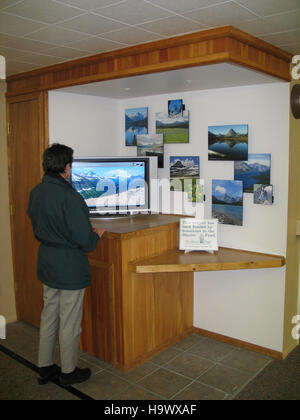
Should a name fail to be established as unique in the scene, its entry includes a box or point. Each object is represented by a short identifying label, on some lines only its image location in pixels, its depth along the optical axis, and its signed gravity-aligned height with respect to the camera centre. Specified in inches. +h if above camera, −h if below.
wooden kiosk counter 119.9 -33.7
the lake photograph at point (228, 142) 132.0 +11.2
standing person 103.1 -20.7
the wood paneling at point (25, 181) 145.4 -1.9
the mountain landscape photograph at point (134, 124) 156.3 +20.3
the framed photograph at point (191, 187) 144.3 -4.2
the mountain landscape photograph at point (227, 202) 135.0 -8.8
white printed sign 131.6 -19.3
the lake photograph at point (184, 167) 144.3 +3.2
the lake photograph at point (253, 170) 128.2 +1.7
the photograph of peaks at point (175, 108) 146.2 +24.6
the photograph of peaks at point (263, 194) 128.0 -5.9
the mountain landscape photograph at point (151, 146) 152.8 +11.5
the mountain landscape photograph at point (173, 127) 145.5 +17.7
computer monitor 138.3 -2.5
